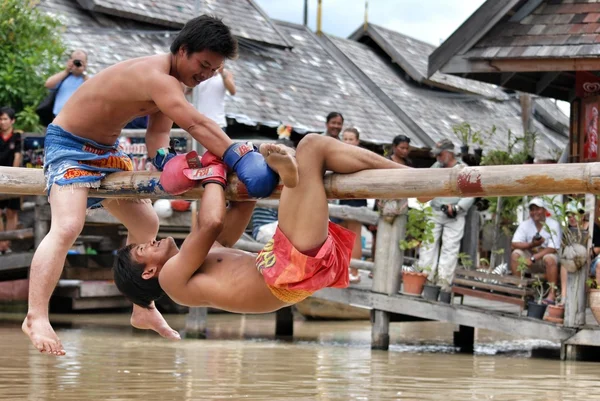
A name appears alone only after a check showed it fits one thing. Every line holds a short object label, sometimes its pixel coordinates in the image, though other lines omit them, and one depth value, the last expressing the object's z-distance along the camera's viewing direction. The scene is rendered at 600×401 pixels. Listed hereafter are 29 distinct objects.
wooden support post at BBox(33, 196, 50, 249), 12.00
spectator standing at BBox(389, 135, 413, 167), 10.30
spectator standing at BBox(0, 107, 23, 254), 11.50
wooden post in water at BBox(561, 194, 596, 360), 9.70
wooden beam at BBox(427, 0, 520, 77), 11.45
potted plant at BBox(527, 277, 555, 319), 10.06
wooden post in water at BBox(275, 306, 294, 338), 12.50
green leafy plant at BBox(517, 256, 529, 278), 10.16
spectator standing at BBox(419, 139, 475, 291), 10.43
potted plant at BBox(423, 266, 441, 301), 10.69
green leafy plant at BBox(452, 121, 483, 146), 12.50
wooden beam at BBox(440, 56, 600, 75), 10.89
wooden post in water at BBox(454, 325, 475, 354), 11.73
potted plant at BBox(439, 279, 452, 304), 10.63
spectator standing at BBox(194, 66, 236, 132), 11.47
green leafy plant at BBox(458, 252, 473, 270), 10.52
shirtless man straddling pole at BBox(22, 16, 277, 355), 5.70
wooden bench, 10.14
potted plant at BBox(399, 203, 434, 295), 10.40
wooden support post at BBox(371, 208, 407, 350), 10.66
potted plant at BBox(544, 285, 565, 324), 9.89
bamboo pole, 5.00
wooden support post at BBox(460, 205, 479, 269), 11.02
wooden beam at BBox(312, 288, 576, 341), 9.95
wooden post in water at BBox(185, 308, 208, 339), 11.66
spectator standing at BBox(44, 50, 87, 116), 11.15
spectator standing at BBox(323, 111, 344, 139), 10.84
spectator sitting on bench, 10.09
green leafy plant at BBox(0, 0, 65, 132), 13.40
